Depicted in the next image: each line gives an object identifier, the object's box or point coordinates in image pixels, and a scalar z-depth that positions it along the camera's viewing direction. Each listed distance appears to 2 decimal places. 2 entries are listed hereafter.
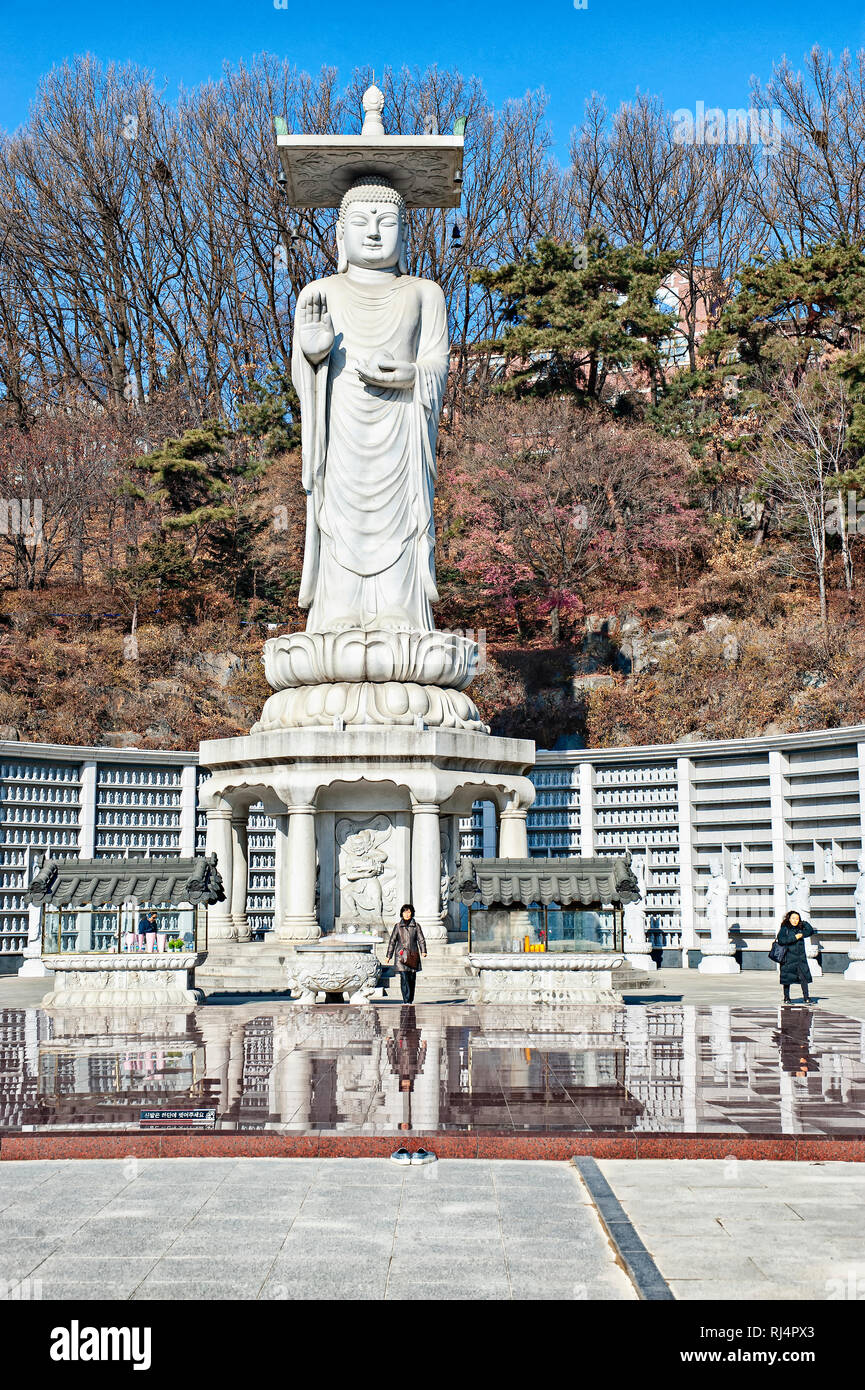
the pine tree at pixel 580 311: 33.66
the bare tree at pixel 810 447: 30.73
